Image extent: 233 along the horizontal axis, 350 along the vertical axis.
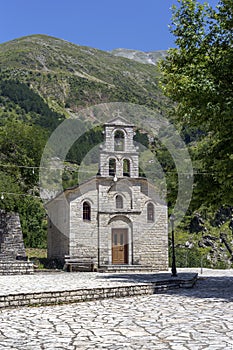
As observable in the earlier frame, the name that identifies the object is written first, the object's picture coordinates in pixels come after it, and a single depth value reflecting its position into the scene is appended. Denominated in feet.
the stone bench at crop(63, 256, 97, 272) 85.25
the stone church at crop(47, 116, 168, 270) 89.10
